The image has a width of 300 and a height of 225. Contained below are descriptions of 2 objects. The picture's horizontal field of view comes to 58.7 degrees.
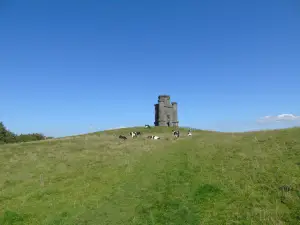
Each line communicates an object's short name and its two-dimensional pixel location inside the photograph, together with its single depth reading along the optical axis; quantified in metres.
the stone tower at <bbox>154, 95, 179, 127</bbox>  93.24
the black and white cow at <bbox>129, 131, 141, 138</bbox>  56.00
